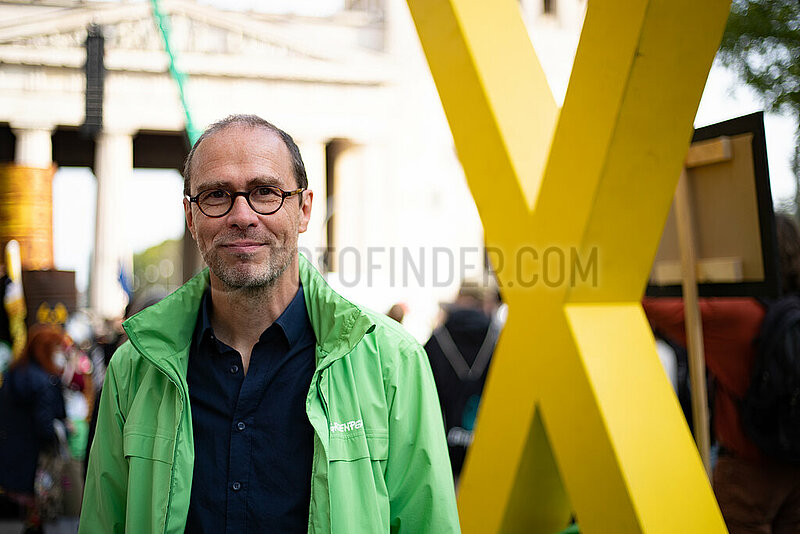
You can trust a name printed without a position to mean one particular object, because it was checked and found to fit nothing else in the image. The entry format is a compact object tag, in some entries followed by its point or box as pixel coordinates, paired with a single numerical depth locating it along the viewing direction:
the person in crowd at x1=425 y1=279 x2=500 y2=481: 5.54
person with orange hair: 5.58
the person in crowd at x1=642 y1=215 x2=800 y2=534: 3.06
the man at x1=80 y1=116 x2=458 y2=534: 1.71
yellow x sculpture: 2.12
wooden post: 2.90
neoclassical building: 26.06
